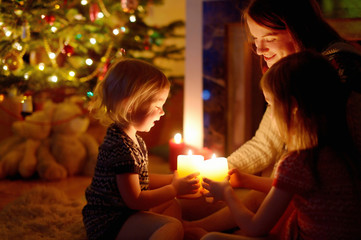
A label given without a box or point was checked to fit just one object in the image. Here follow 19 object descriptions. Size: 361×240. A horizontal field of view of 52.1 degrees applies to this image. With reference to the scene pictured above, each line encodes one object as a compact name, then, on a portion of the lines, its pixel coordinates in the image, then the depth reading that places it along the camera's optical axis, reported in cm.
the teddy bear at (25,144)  246
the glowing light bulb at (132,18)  274
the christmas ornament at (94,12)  251
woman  117
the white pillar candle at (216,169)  123
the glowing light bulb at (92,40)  256
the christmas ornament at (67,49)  239
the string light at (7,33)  222
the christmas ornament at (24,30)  217
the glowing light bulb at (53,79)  240
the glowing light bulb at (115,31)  259
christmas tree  217
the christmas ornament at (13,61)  226
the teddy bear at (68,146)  254
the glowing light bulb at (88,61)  248
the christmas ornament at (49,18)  228
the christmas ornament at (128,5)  257
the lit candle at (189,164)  130
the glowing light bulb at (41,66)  237
